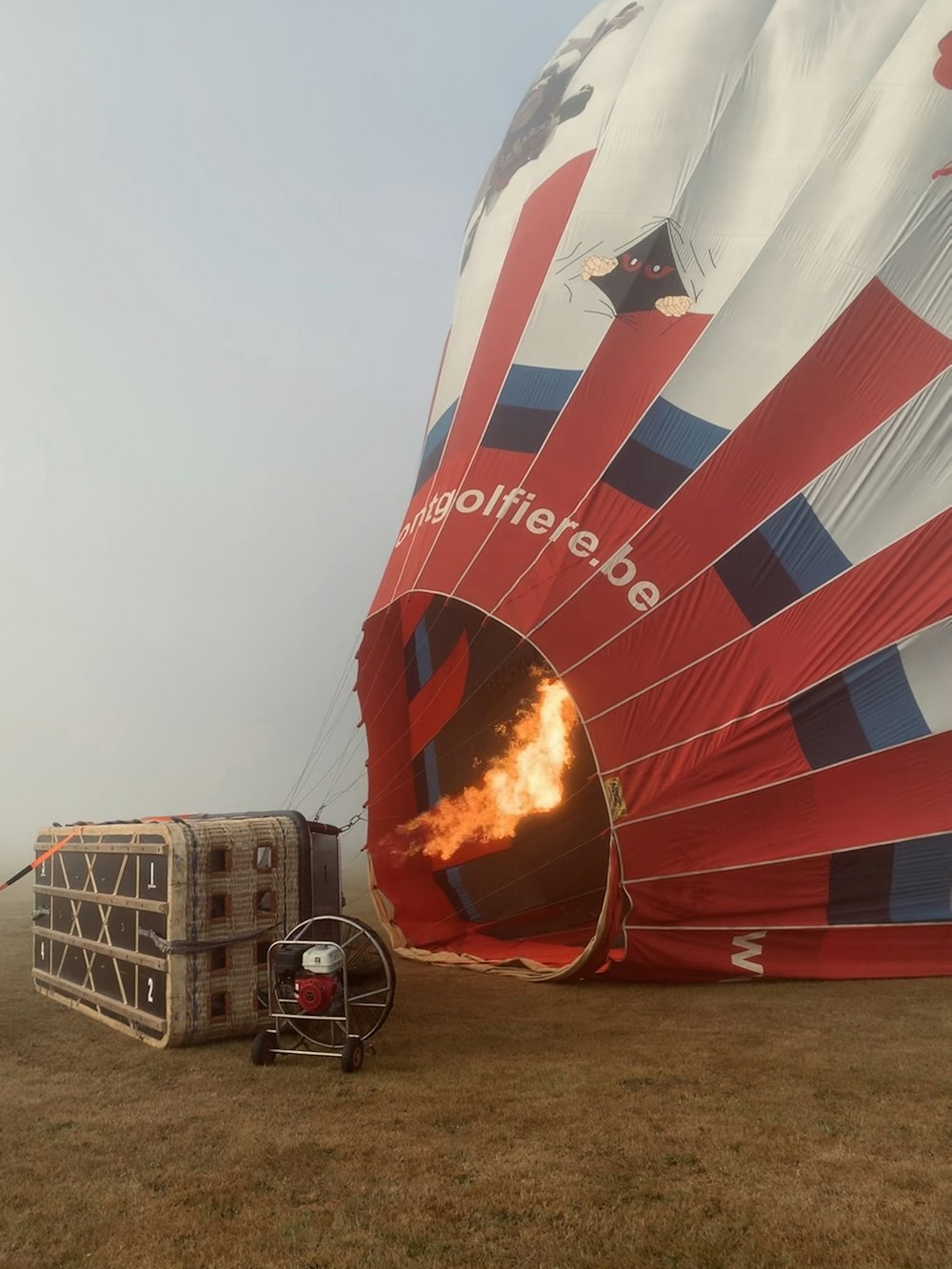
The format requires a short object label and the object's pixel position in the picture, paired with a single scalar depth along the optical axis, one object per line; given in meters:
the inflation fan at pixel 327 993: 4.47
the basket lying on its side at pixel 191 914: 4.84
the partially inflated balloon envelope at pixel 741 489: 5.66
